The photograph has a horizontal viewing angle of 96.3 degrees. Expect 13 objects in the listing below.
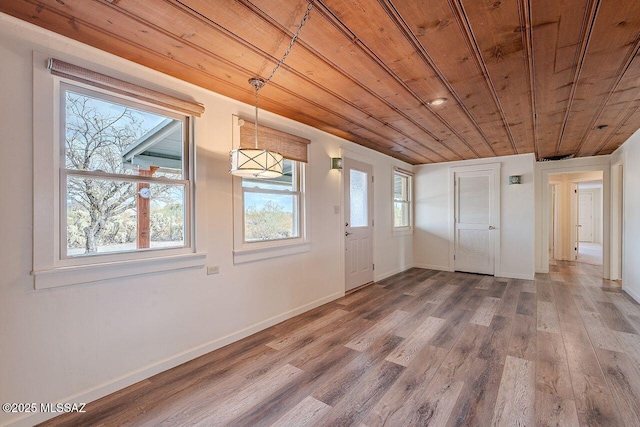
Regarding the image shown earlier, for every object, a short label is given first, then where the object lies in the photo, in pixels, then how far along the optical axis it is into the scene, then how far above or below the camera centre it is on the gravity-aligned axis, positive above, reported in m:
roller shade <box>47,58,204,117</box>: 1.72 +0.86
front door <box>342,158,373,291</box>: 4.23 -0.16
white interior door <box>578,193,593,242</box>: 10.88 -0.22
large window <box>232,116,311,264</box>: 2.73 +0.09
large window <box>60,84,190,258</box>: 1.83 +0.26
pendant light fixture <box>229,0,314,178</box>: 2.05 +0.37
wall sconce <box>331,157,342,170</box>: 3.88 +0.68
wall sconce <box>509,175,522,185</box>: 5.02 +0.57
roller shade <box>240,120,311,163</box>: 2.75 +0.75
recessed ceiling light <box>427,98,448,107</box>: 2.63 +1.04
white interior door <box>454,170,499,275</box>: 5.33 -0.17
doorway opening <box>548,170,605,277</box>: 6.95 -0.16
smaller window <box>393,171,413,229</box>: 5.70 +0.25
